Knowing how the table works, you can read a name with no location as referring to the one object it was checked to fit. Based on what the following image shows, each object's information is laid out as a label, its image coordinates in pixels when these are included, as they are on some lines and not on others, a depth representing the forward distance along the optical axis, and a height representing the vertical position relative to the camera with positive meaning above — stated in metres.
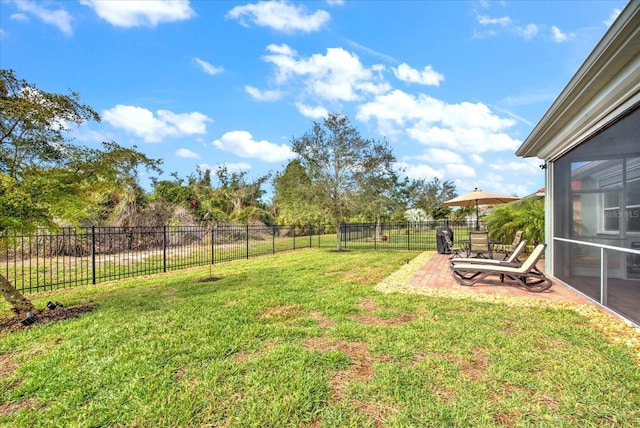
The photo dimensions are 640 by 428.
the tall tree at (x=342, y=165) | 14.21 +2.45
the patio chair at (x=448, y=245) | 11.44 -1.18
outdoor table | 10.72 -1.15
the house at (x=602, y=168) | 3.54 +0.80
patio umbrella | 11.29 +0.66
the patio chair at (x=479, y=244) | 9.96 -0.98
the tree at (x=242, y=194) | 22.58 +1.80
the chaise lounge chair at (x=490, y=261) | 6.80 -1.08
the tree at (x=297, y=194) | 14.03 +1.04
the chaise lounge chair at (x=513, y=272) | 5.89 -1.18
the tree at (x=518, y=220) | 10.34 -0.18
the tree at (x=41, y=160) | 4.13 +0.88
